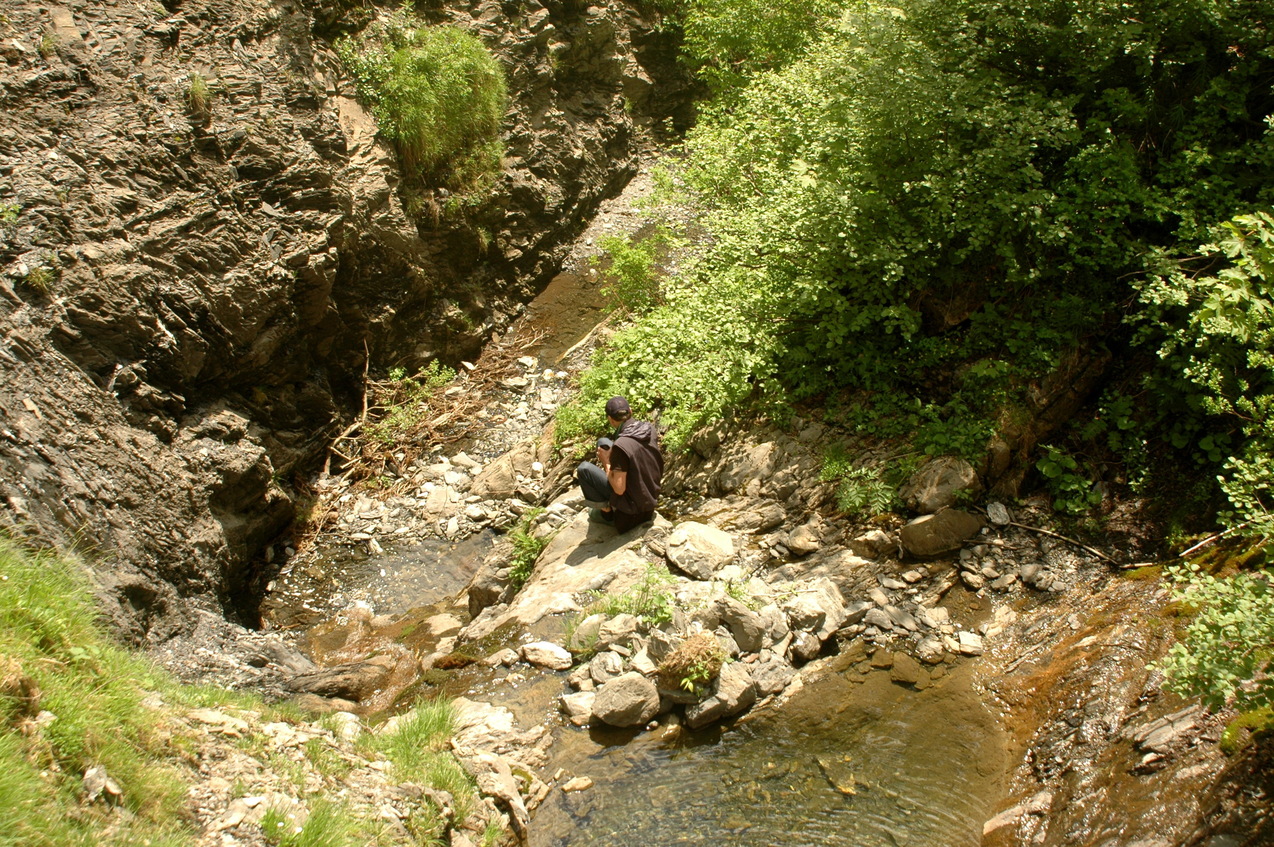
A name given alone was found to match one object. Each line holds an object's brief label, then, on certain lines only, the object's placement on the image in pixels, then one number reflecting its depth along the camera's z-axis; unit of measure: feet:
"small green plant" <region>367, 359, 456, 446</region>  35.04
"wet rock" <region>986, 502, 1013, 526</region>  20.36
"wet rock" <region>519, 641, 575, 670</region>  18.40
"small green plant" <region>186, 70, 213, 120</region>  27.73
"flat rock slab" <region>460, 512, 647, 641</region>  20.83
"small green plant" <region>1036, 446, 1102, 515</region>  20.17
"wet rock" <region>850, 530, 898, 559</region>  20.31
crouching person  22.74
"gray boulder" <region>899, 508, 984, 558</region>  20.02
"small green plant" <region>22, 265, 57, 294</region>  20.58
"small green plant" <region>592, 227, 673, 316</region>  35.86
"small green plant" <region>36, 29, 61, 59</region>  24.08
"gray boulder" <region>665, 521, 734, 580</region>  20.58
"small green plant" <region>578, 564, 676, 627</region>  18.24
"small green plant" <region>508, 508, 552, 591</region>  24.95
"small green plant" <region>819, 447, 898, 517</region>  21.07
